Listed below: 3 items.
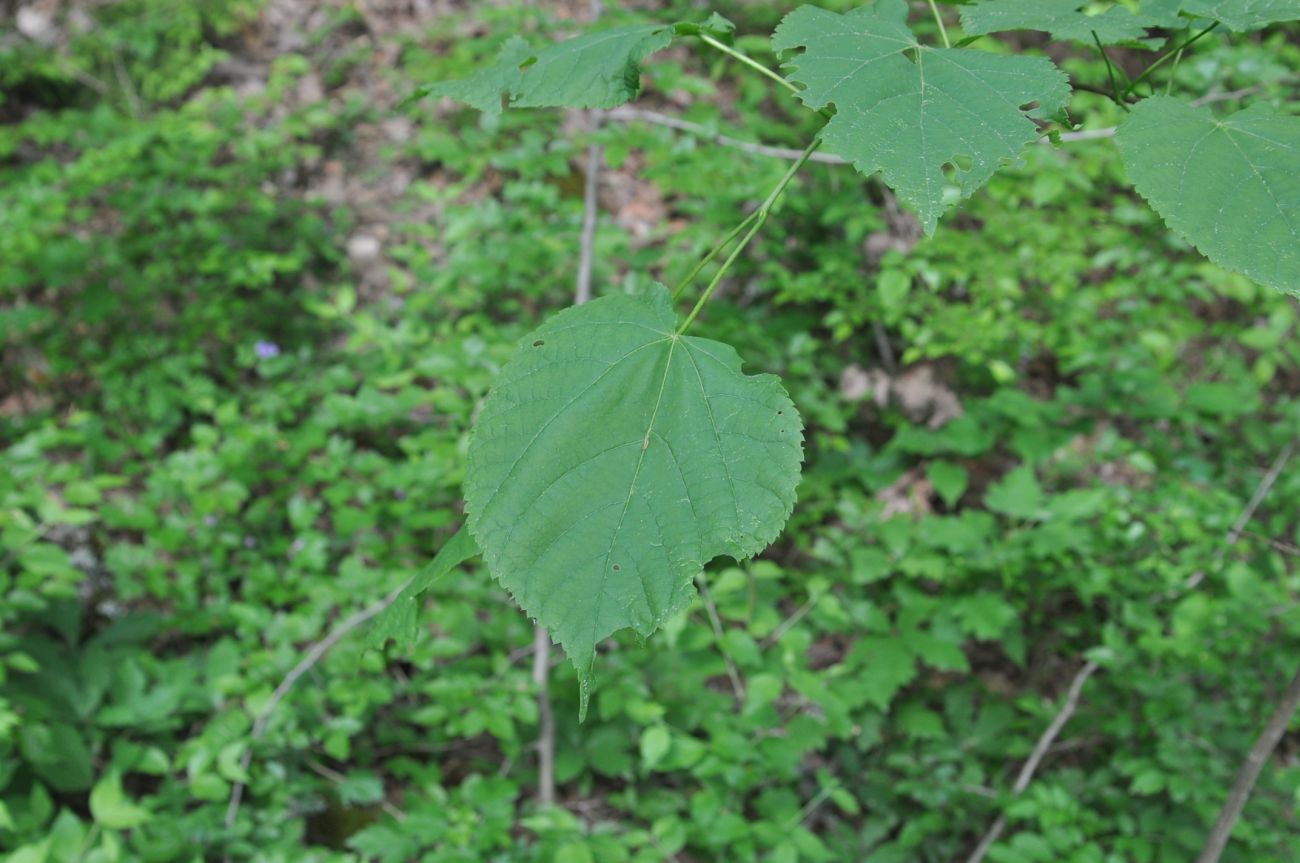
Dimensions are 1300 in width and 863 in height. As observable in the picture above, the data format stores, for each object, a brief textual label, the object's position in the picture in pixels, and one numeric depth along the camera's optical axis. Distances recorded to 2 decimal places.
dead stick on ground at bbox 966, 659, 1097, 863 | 2.30
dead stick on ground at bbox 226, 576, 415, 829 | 2.08
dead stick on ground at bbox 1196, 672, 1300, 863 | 1.47
